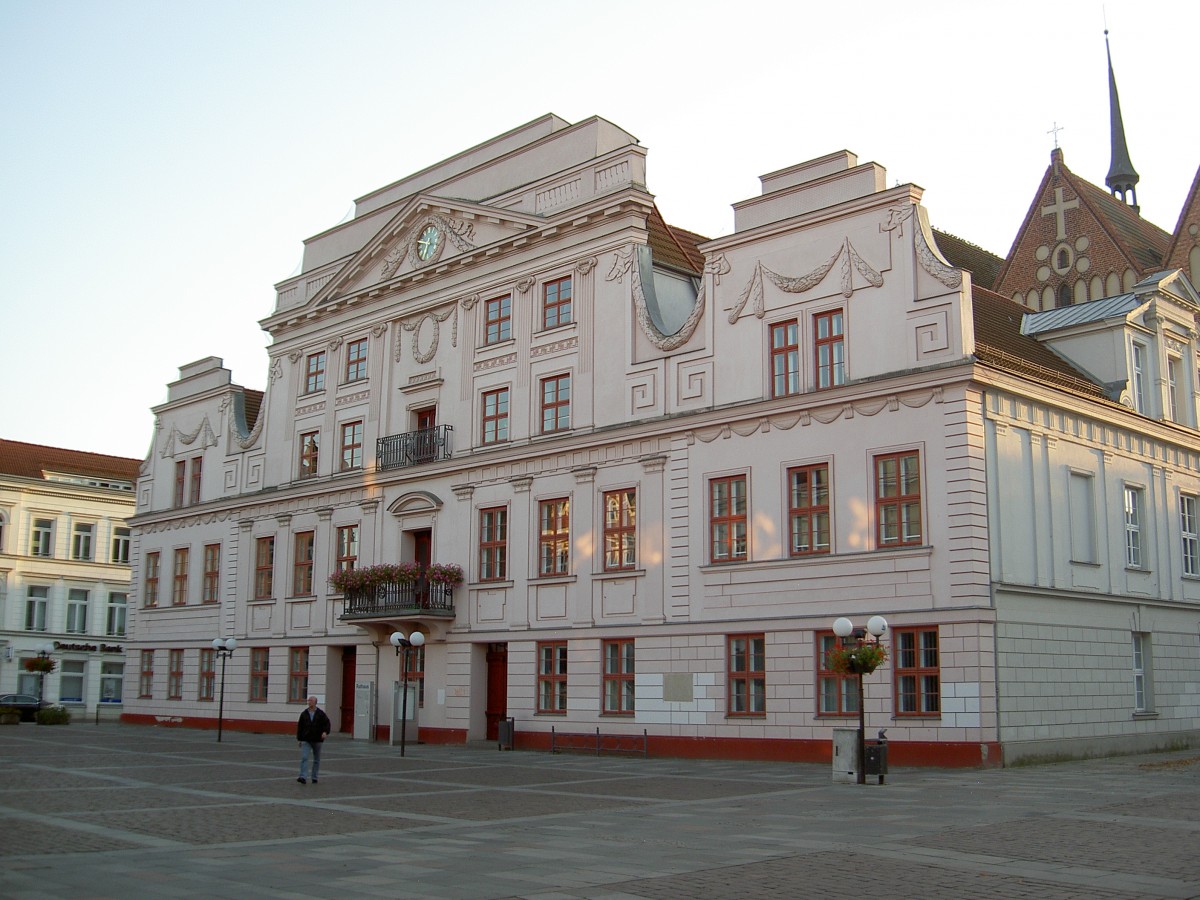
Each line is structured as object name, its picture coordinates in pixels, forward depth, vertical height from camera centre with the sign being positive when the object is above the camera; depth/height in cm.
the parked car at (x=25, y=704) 5391 -210
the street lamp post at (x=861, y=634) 2178 +47
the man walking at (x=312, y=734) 2219 -134
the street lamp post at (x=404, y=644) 3191 +35
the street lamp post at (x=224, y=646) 3869 +32
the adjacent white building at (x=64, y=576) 6438 +416
